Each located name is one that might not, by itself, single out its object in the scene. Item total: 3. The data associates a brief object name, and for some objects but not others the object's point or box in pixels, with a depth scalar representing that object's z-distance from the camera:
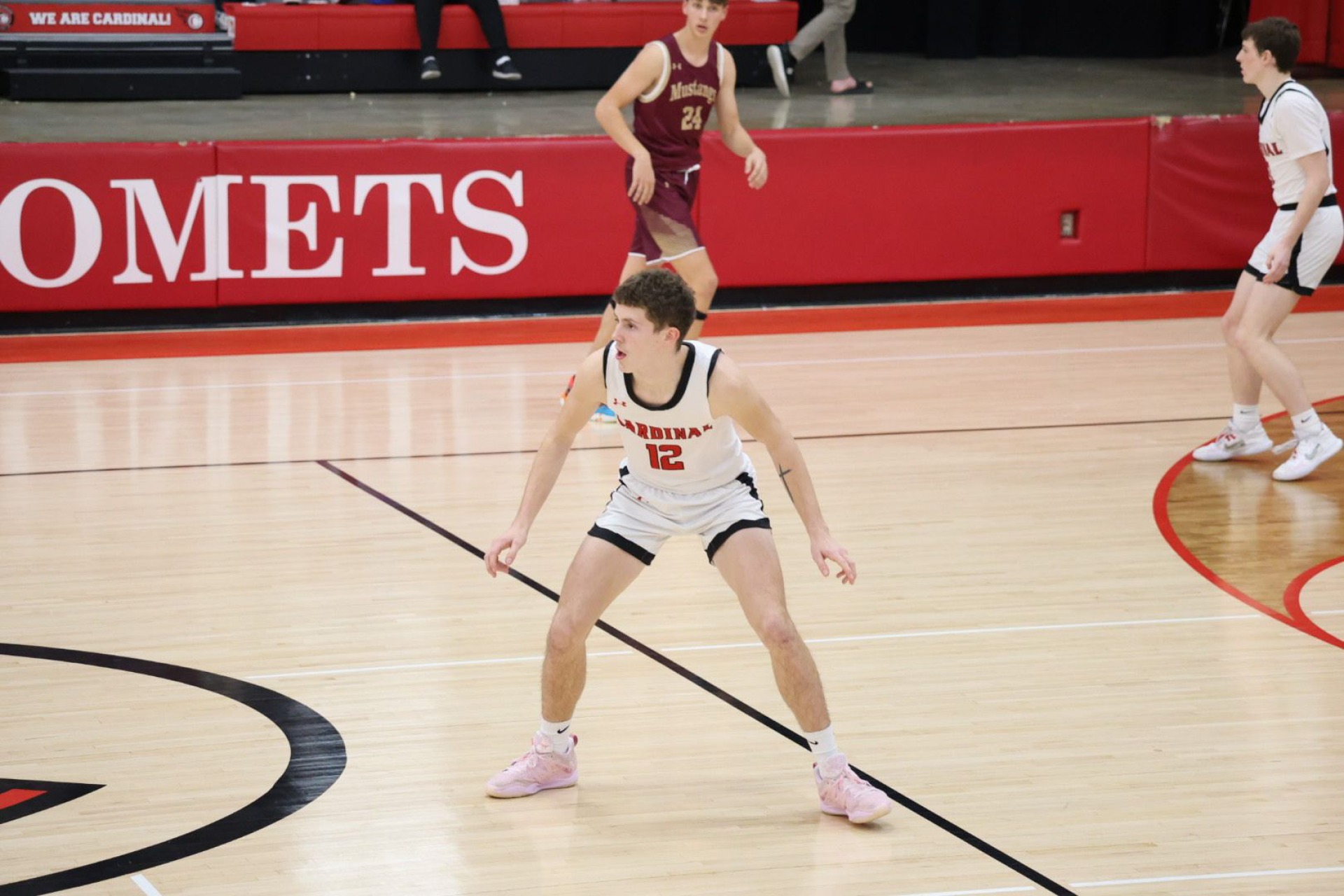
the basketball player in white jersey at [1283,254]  15.57
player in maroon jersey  17.48
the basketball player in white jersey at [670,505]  9.32
